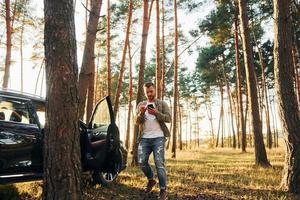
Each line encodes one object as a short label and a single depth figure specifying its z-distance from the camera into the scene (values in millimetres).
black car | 4980
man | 6027
